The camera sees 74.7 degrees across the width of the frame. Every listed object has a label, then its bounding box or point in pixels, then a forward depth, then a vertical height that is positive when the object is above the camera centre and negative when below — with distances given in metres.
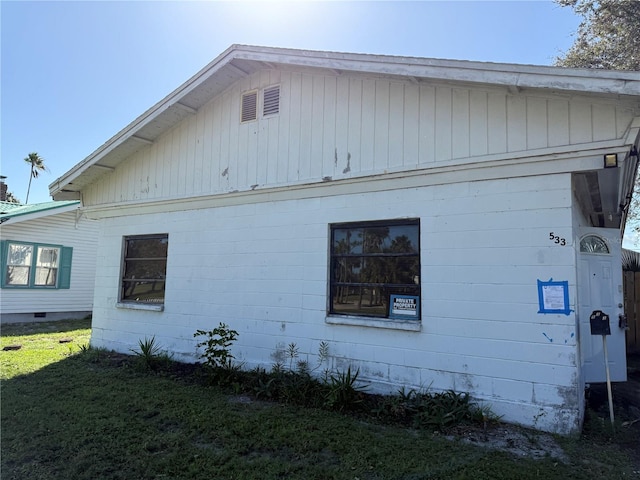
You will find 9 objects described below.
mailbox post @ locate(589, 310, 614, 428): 5.18 -0.42
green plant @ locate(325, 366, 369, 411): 5.43 -1.43
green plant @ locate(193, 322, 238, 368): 6.77 -1.11
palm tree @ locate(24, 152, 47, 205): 42.59 +11.70
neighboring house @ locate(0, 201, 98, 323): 13.61 +0.56
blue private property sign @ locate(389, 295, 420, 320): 5.81 -0.28
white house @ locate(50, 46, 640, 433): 4.87 +1.05
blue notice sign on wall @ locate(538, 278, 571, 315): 4.76 -0.07
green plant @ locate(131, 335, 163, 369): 7.64 -1.37
